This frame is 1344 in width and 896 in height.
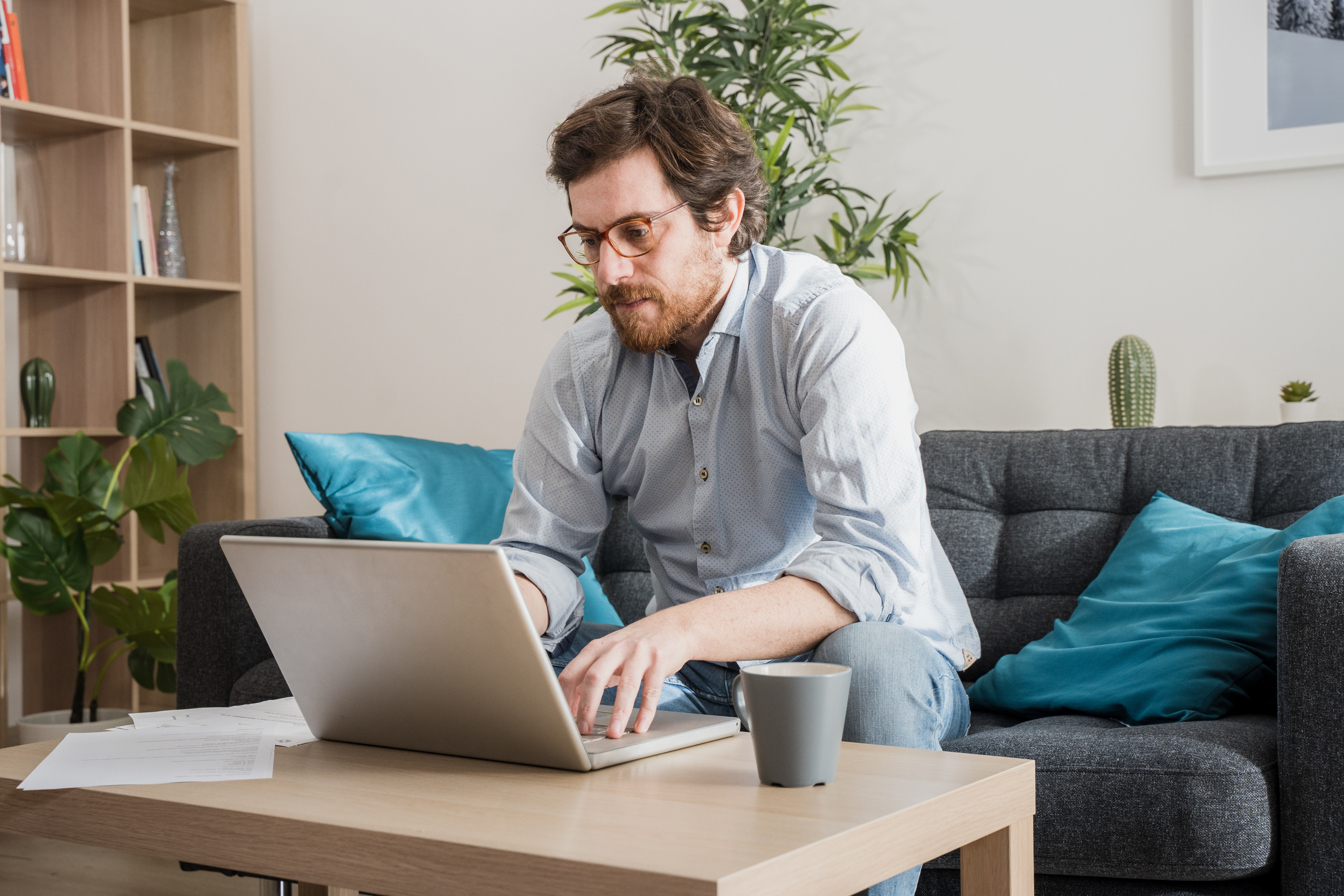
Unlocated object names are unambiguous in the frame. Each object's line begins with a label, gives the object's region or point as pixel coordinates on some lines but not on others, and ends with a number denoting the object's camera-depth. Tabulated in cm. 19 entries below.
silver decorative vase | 341
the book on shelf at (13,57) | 305
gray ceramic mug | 79
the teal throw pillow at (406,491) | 188
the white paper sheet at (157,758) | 87
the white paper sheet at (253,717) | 106
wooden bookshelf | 325
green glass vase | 314
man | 125
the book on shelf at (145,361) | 333
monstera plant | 278
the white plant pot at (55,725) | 282
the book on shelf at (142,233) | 330
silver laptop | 82
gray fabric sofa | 127
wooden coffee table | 66
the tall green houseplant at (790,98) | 243
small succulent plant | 212
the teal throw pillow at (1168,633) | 155
